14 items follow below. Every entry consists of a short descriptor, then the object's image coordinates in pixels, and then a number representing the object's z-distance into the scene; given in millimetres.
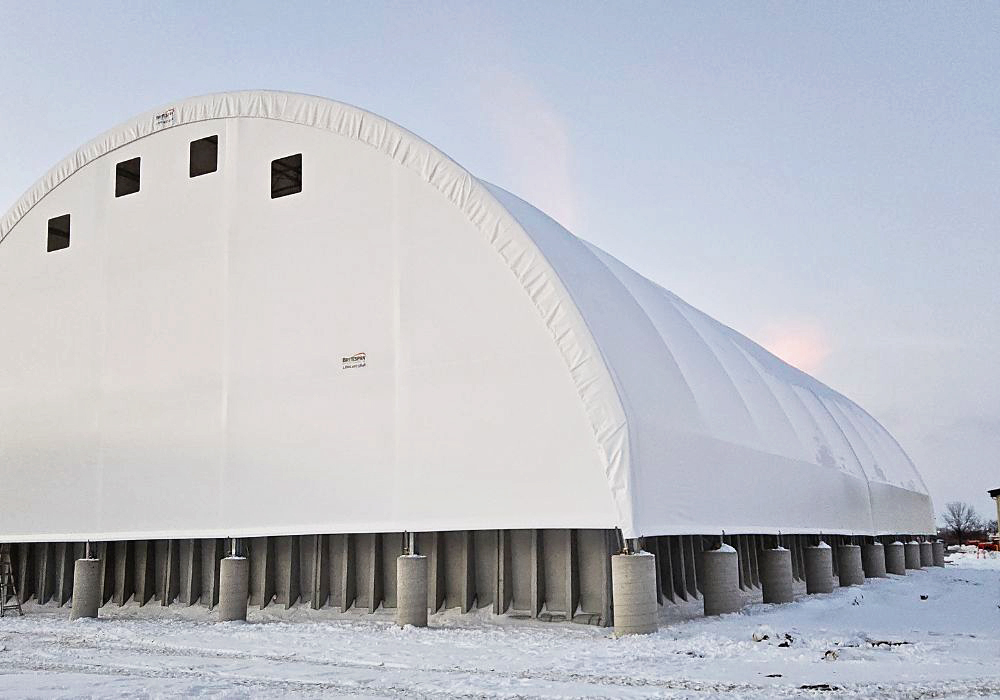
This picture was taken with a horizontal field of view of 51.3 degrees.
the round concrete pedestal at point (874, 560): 38938
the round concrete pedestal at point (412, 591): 19438
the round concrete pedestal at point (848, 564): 33281
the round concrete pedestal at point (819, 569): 29656
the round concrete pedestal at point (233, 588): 21547
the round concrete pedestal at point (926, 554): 50469
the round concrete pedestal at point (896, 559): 41938
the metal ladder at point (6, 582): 25856
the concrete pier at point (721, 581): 21500
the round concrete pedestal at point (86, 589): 23562
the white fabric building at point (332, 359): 19328
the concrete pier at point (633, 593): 17453
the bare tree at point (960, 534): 144538
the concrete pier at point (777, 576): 25359
